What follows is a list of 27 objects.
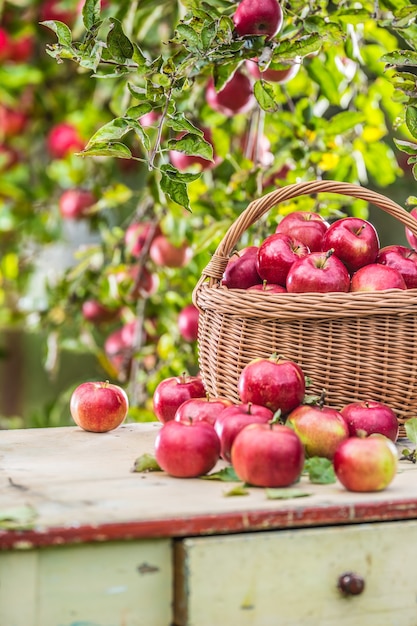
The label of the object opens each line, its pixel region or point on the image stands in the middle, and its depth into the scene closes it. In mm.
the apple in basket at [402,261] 2513
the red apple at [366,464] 2197
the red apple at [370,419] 2358
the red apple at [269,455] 2193
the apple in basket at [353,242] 2510
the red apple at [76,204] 4015
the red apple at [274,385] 2353
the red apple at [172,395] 2504
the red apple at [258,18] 2603
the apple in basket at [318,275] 2425
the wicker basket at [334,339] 2407
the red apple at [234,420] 2284
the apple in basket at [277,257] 2487
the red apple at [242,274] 2550
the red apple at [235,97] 2986
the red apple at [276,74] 2873
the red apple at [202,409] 2365
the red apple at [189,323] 3186
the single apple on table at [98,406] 2541
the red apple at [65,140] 4522
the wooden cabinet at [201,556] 2083
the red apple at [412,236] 2599
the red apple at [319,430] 2296
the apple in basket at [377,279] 2446
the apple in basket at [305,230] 2569
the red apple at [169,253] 3257
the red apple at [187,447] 2251
